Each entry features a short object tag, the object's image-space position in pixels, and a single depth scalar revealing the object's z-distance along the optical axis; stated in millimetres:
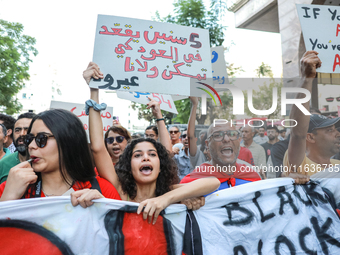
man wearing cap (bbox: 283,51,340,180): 2250
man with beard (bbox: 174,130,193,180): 4141
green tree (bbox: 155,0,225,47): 14125
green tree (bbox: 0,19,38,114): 12344
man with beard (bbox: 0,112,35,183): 2312
